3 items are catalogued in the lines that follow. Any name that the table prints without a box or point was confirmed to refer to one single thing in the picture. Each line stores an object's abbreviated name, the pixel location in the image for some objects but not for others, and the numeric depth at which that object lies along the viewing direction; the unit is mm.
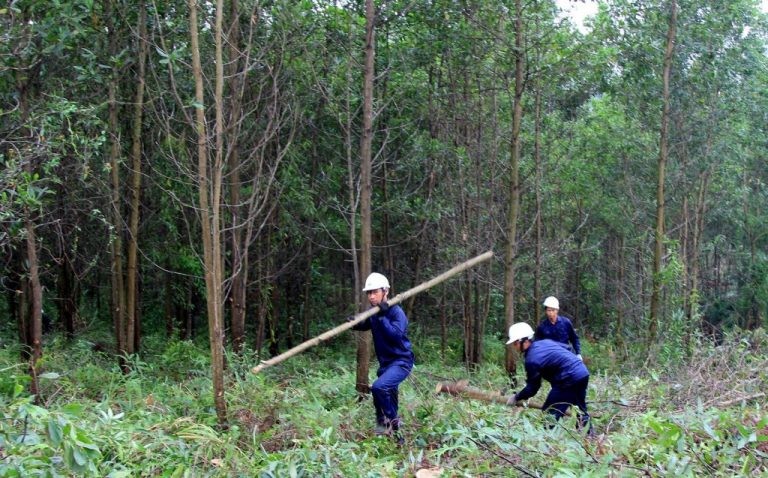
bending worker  7059
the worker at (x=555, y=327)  10102
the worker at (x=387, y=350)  6961
